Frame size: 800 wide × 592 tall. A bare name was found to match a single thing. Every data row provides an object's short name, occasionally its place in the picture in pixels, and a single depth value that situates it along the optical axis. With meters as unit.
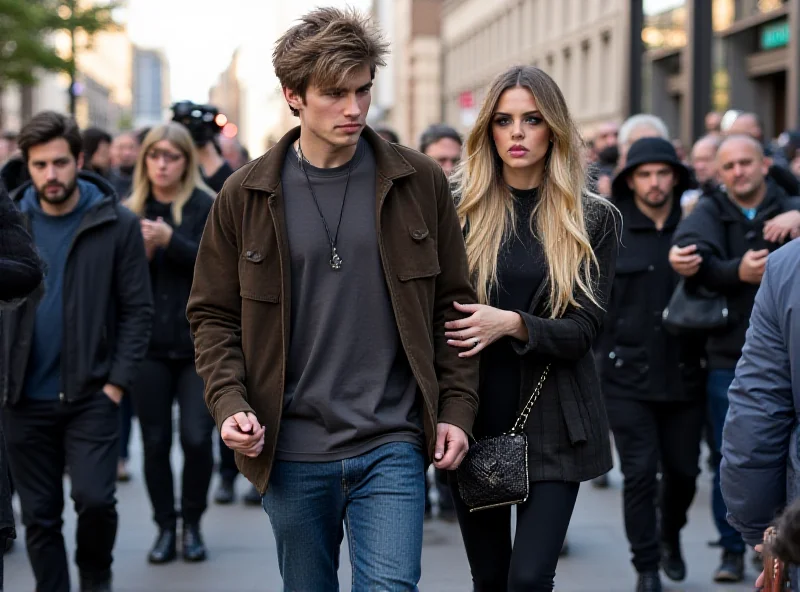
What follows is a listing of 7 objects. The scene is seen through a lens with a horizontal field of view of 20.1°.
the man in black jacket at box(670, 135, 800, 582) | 10.38
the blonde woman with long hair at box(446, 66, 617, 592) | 6.92
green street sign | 32.73
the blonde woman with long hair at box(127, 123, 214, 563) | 11.62
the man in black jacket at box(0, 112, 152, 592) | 9.51
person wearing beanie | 10.20
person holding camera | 14.04
